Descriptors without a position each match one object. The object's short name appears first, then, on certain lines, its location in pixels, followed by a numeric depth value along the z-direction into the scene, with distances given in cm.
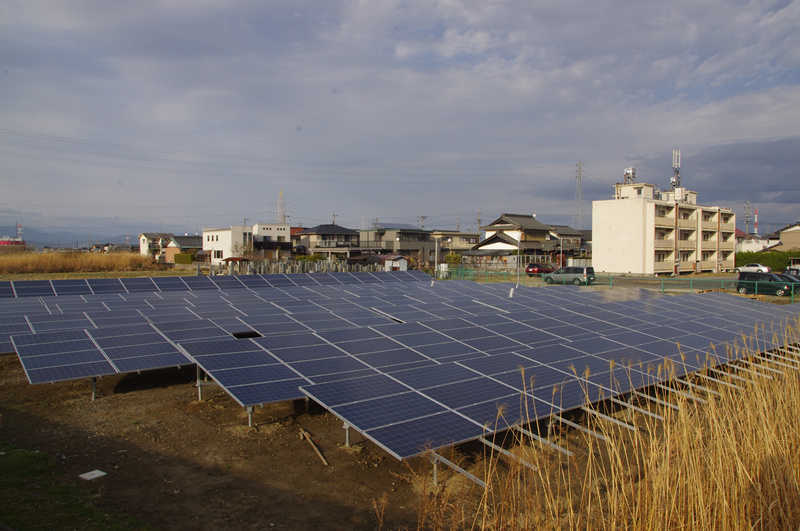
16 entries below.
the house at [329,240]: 6538
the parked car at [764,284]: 2954
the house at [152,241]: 8269
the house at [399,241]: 6788
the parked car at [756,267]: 4891
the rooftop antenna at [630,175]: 5534
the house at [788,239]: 7269
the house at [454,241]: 7609
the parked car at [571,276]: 3818
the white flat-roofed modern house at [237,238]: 6016
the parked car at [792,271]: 4116
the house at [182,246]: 7150
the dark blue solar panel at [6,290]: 1602
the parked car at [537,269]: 4484
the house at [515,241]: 6394
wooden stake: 779
